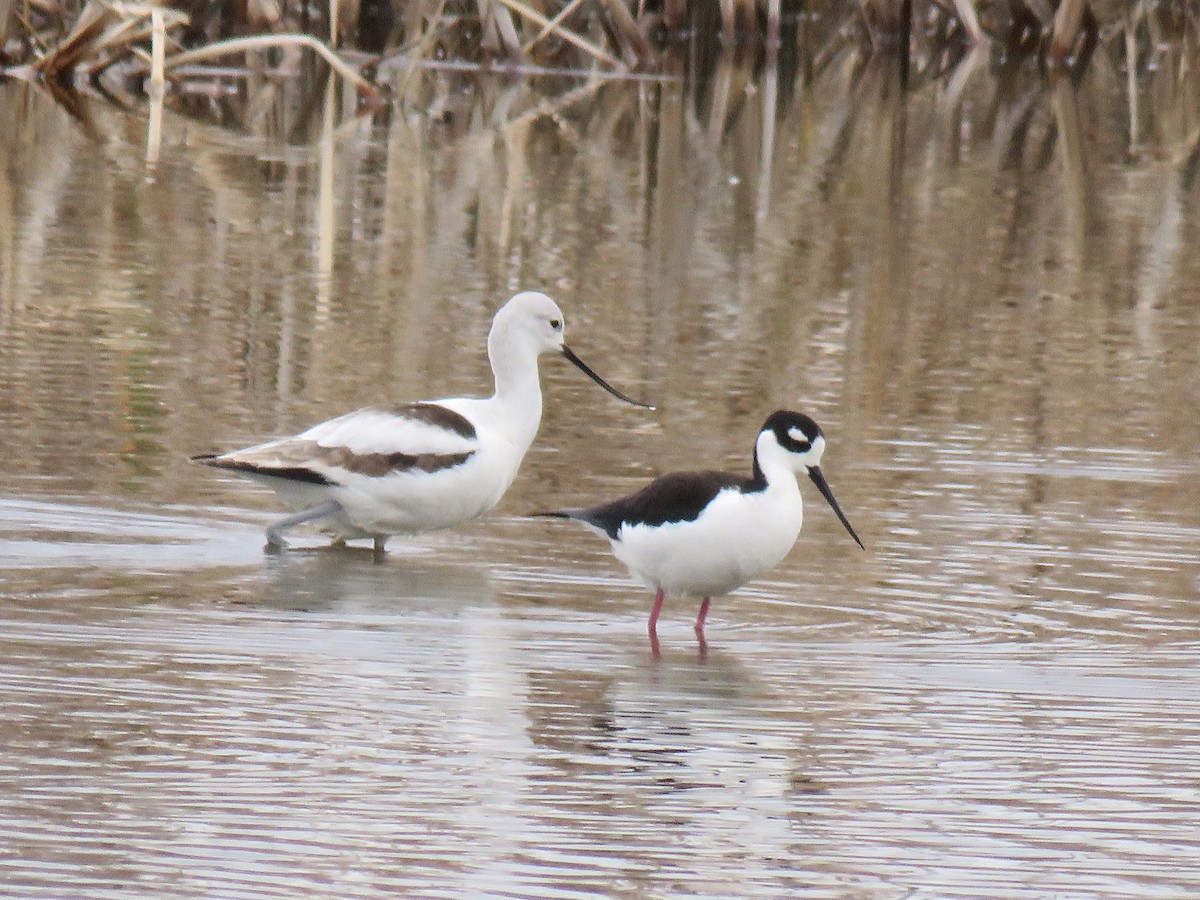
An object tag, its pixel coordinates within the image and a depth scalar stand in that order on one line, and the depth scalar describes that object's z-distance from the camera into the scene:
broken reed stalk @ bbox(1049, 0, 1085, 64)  22.59
